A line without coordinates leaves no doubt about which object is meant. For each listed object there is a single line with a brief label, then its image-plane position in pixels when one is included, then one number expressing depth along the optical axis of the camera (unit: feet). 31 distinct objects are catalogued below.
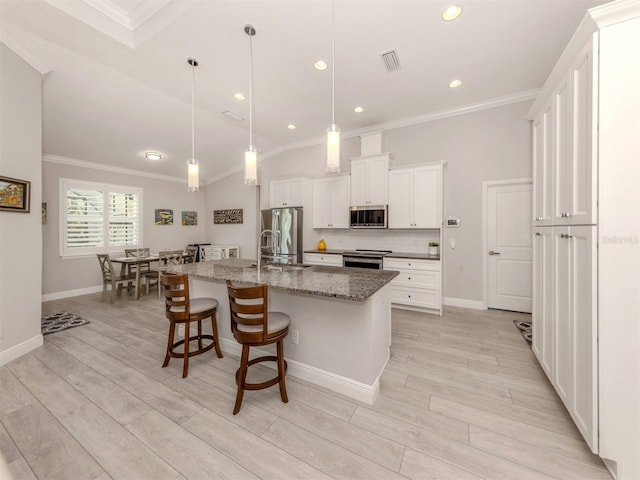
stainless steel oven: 13.05
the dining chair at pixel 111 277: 14.61
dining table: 15.15
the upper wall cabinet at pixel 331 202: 15.47
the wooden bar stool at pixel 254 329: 5.60
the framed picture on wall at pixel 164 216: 20.93
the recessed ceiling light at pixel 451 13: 7.25
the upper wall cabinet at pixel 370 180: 13.88
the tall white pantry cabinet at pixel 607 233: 4.11
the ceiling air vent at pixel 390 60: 9.05
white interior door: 12.19
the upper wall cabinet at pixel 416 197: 12.59
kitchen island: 6.00
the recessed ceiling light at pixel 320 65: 9.53
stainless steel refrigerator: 16.63
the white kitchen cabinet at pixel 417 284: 12.03
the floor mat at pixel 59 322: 10.62
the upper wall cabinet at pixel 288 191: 16.86
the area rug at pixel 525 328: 9.46
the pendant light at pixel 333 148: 6.50
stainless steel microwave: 13.73
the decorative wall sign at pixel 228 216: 22.65
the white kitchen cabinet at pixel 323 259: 14.69
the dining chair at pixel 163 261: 16.26
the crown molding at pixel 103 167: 15.51
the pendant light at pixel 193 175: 8.86
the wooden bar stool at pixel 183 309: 7.16
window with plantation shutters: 16.12
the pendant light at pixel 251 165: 7.69
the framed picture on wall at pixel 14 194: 7.91
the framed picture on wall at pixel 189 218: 23.03
